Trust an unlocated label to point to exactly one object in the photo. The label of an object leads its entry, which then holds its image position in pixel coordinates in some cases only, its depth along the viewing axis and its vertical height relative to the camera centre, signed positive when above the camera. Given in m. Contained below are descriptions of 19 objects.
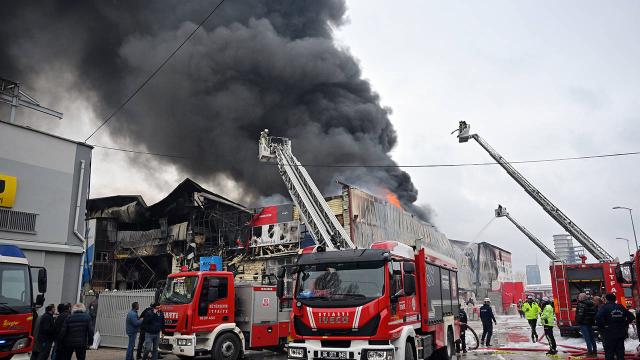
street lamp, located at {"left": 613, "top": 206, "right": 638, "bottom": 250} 27.50 +3.61
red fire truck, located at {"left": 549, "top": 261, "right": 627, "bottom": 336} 15.84 -0.16
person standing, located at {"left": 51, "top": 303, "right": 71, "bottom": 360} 8.59 -0.67
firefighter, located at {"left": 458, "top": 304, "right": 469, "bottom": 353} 13.14 -1.46
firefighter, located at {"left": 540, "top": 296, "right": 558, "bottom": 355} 12.07 -1.14
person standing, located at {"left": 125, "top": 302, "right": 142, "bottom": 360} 10.59 -1.06
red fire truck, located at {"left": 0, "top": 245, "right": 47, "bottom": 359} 7.39 -0.37
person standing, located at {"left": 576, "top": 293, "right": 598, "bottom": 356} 11.20 -0.93
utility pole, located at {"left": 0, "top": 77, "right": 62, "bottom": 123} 16.19 +6.56
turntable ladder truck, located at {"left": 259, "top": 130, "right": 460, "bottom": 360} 7.34 -0.38
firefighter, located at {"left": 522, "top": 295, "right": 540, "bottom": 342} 14.38 -1.00
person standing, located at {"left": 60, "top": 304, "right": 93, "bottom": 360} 8.01 -0.93
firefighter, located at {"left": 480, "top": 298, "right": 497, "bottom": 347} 14.09 -1.15
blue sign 16.42 +0.99
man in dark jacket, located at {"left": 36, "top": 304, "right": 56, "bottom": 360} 8.59 -0.97
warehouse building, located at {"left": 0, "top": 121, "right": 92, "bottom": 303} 13.22 +2.42
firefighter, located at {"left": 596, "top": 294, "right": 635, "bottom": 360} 8.73 -0.86
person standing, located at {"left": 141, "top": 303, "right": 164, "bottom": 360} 9.89 -1.06
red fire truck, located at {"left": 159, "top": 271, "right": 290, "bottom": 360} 10.40 -0.84
